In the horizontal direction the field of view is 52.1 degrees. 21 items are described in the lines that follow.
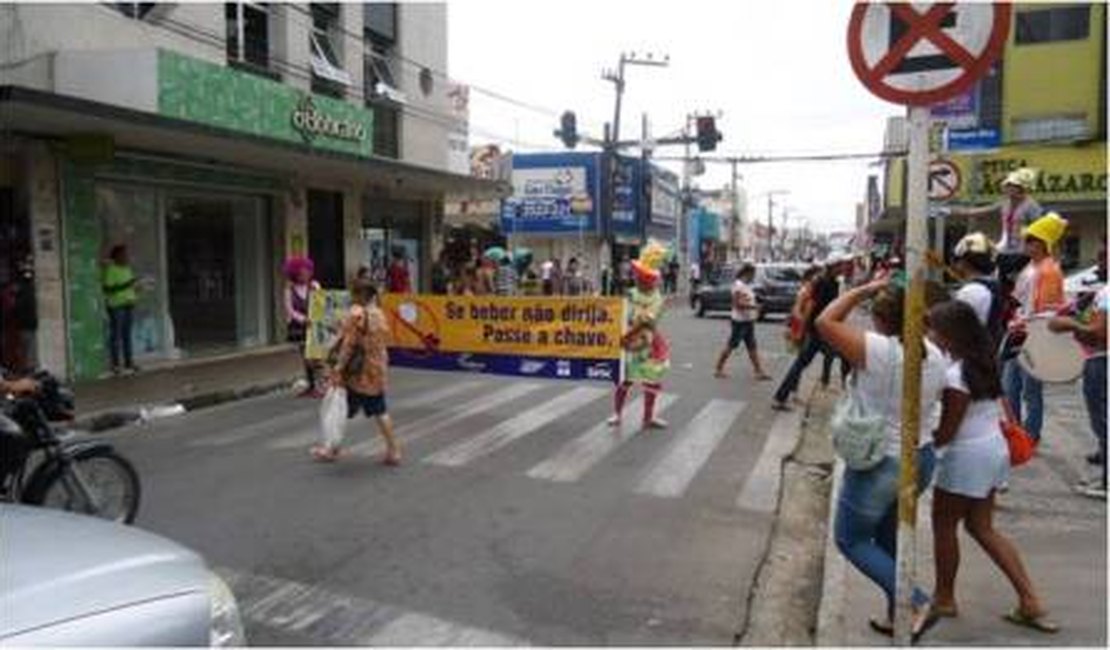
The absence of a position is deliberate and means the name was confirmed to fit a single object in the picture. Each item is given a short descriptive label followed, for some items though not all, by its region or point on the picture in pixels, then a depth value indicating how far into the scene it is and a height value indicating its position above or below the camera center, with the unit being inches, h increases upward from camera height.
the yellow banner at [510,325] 463.5 -28.4
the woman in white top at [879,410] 188.7 -25.4
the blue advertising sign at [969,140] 486.3 +51.2
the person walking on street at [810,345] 492.1 -38.0
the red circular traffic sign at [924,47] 164.1 +31.1
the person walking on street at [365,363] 357.1 -32.6
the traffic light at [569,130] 1325.0 +152.4
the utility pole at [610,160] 1518.2 +136.4
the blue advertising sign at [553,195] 1752.0 +99.9
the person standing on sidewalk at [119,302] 598.9 -21.8
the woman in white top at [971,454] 192.4 -33.5
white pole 168.1 -14.2
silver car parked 113.6 -35.5
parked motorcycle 260.1 -45.8
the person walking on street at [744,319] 600.7 -32.2
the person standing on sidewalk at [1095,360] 284.7 -26.3
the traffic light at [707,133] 1266.0 +140.4
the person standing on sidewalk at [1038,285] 313.7 -7.6
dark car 1158.3 -32.1
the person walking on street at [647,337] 430.9 -29.8
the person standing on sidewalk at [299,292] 554.3 -15.8
